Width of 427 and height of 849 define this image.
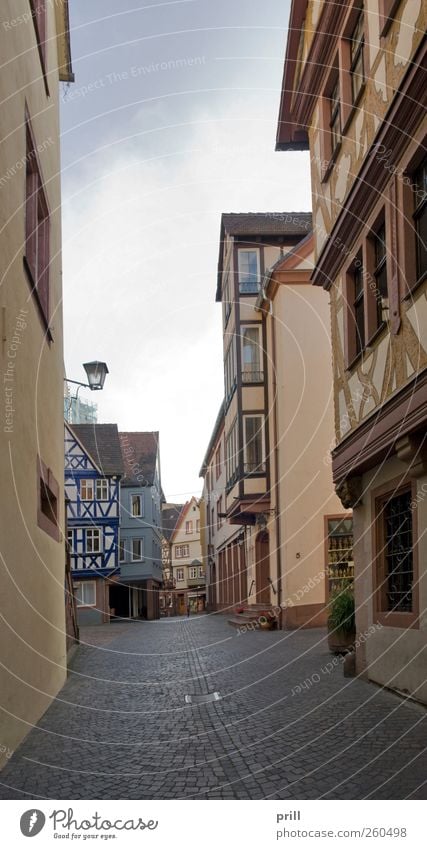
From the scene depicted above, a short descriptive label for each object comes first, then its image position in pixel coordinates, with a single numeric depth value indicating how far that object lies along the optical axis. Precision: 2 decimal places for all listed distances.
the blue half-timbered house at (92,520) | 33.53
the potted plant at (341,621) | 10.97
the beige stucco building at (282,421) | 19.03
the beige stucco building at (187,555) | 61.84
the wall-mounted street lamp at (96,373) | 12.00
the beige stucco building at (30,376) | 6.31
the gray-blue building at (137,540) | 41.41
